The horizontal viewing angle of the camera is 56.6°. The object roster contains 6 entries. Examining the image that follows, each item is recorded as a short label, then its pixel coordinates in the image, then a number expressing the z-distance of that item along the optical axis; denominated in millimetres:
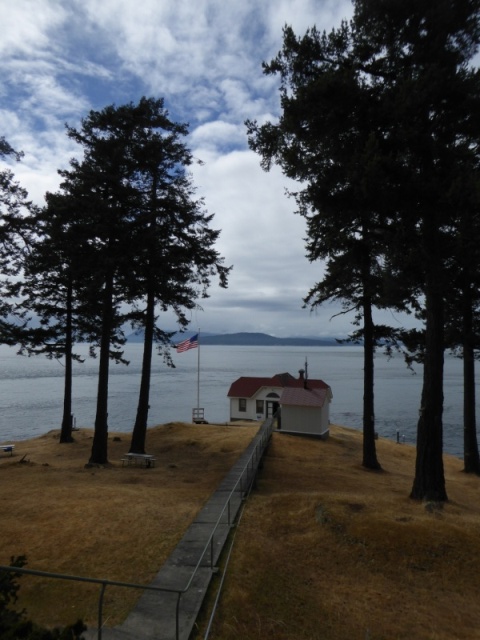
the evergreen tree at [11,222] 15727
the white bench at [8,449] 24950
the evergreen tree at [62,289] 18766
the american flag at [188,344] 35250
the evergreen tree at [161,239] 20078
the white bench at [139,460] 19906
